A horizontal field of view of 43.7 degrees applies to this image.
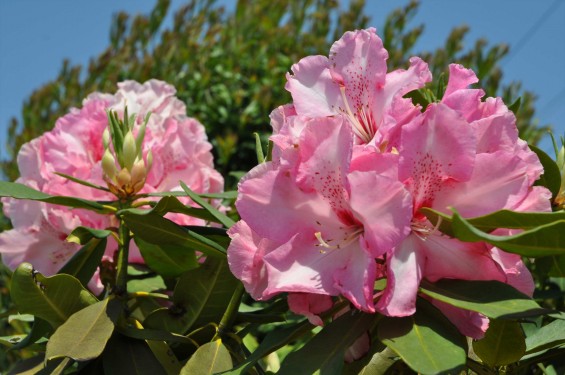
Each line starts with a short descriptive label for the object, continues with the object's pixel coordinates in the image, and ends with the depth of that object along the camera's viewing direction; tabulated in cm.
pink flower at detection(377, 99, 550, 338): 73
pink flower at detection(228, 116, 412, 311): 73
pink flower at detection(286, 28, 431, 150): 88
